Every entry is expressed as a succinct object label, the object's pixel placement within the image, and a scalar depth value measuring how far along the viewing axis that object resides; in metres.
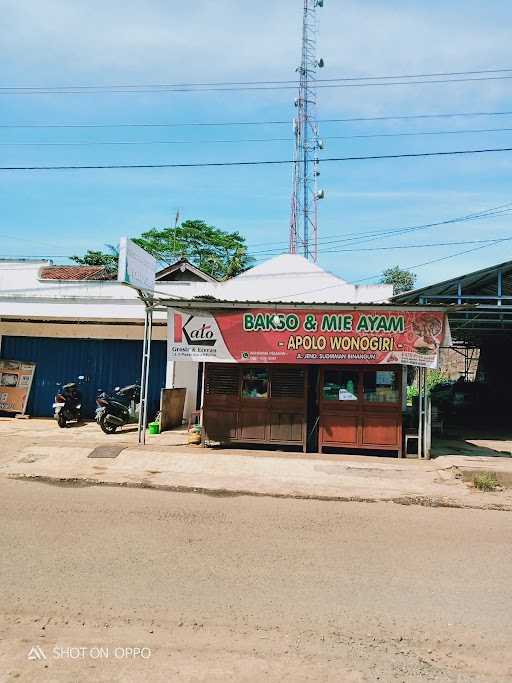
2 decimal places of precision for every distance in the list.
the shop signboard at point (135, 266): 10.86
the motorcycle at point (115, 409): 14.17
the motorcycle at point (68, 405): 15.12
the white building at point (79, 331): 16.88
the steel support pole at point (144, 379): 12.47
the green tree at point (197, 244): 41.19
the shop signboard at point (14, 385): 16.92
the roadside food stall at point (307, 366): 11.95
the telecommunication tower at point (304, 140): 24.06
